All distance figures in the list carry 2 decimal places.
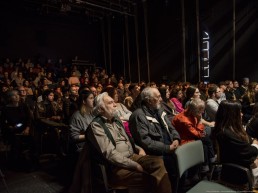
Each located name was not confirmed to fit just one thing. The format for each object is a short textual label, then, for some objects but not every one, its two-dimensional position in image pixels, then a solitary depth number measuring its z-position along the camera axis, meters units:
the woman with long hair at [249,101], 4.94
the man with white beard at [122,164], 2.16
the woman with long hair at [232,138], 2.09
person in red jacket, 2.93
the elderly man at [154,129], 2.60
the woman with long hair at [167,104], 3.98
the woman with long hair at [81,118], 2.86
